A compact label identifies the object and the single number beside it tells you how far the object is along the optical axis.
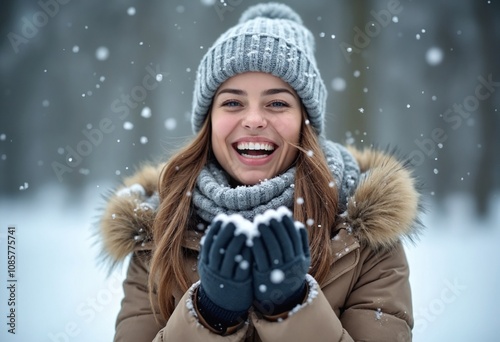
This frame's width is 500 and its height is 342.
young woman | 1.61
